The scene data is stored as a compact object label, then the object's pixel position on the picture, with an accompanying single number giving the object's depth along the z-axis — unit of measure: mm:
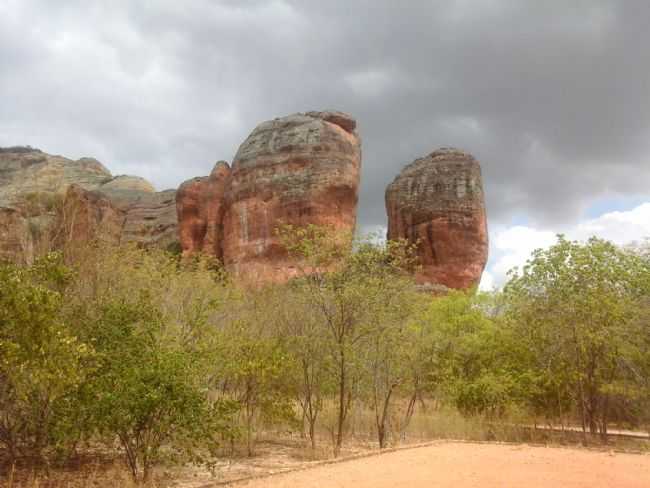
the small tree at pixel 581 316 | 16688
